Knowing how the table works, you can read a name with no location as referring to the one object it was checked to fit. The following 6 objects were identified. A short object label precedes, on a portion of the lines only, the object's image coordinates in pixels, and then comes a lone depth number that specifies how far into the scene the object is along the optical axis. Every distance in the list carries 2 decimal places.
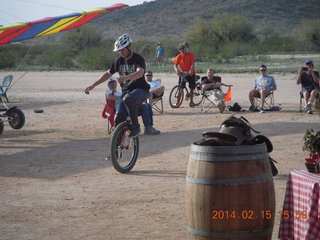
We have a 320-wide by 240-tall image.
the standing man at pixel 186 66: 17.09
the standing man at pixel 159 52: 41.31
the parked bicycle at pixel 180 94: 17.17
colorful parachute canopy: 14.36
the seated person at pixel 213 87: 15.64
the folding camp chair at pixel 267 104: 15.79
